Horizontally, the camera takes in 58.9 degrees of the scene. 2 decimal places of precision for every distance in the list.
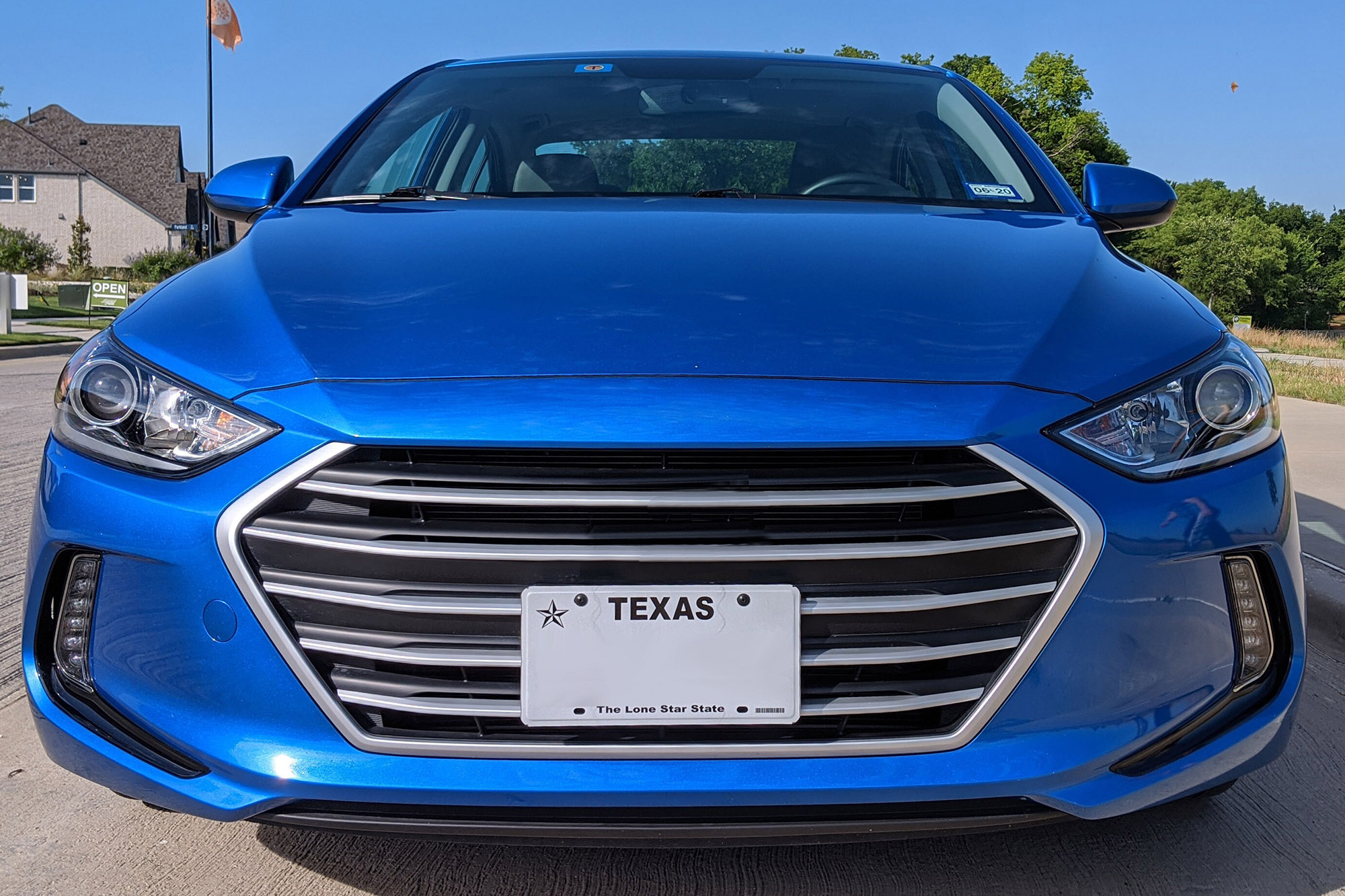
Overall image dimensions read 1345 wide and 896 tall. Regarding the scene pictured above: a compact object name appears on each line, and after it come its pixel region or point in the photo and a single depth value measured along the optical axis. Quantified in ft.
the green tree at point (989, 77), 172.65
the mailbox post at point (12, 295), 55.16
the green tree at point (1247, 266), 269.23
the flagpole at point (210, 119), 85.30
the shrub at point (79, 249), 169.89
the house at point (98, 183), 186.60
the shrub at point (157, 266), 146.92
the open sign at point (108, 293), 77.82
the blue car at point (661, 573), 5.15
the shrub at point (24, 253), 136.05
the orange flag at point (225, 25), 96.73
